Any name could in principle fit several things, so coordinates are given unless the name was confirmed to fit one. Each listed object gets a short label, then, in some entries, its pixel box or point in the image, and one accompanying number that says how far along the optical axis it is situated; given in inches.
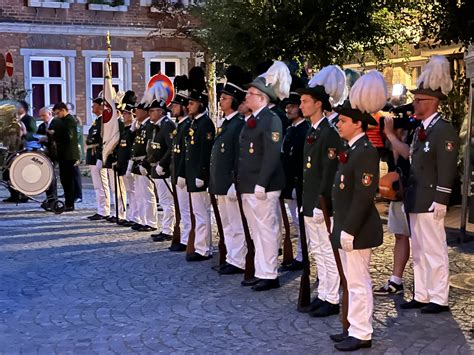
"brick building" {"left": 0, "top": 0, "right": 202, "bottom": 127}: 926.4
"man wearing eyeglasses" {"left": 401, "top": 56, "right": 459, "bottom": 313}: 253.0
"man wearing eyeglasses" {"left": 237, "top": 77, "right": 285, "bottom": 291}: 300.8
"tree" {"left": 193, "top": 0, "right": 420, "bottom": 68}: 406.6
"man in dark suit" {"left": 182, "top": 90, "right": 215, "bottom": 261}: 363.3
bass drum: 538.0
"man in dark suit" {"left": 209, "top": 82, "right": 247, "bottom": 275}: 333.4
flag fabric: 500.4
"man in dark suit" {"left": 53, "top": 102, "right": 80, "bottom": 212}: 561.3
